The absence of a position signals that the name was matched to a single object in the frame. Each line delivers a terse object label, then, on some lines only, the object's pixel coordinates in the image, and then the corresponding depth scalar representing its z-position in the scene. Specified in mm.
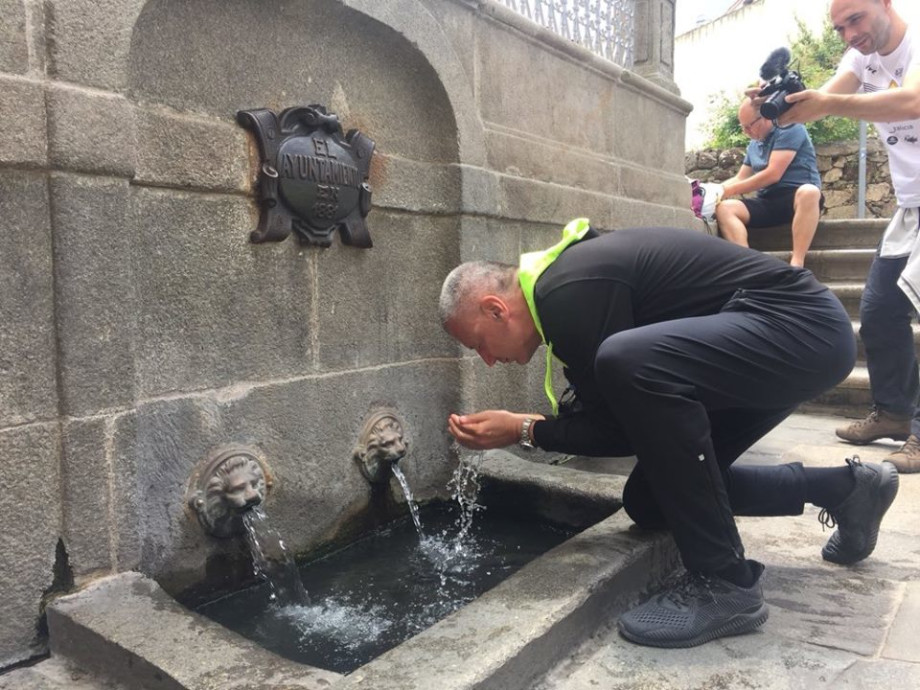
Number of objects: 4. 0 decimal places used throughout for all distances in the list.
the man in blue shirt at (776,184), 5691
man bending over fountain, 2064
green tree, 12008
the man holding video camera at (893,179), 3281
